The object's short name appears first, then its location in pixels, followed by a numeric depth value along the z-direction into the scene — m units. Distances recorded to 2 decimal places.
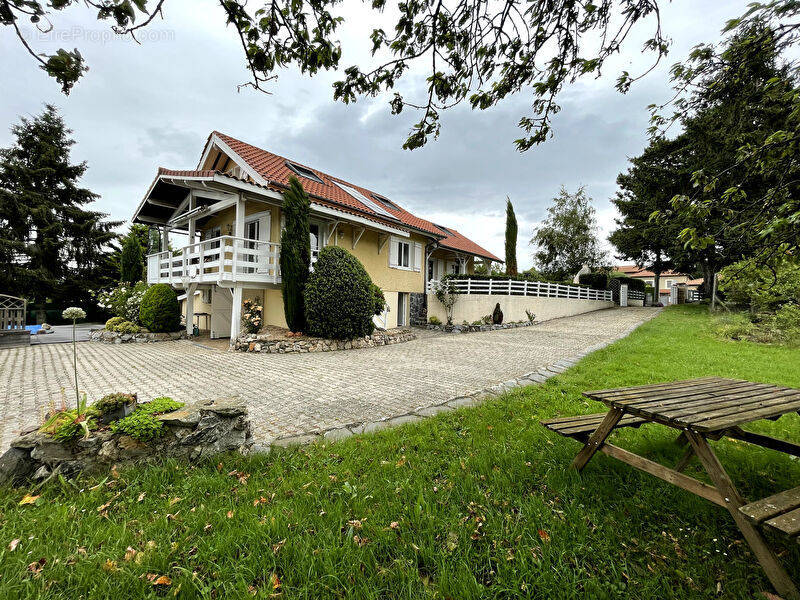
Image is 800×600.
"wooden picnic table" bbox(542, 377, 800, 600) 1.53
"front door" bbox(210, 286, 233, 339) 12.48
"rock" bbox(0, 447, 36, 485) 2.48
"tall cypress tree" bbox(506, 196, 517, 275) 21.20
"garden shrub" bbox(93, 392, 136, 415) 2.87
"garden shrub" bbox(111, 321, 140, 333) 11.39
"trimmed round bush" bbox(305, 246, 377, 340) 9.50
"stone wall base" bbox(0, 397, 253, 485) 2.55
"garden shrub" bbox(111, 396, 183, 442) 2.74
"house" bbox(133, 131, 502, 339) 10.01
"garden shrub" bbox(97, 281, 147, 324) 12.39
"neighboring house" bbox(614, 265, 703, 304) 58.41
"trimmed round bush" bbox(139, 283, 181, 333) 11.45
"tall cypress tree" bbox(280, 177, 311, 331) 9.59
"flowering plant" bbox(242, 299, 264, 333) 10.20
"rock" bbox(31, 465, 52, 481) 2.54
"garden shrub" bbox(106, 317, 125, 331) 12.03
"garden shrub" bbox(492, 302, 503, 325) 16.52
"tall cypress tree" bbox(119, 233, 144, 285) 15.16
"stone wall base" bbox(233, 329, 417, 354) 9.27
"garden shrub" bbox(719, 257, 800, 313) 10.07
